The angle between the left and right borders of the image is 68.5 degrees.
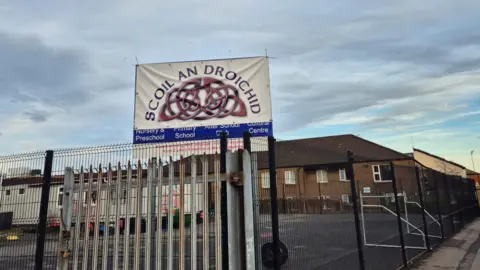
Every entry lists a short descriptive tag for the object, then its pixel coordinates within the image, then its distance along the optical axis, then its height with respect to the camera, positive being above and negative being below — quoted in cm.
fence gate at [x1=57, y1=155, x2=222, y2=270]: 407 -2
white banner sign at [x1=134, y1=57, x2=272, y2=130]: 888 +282
